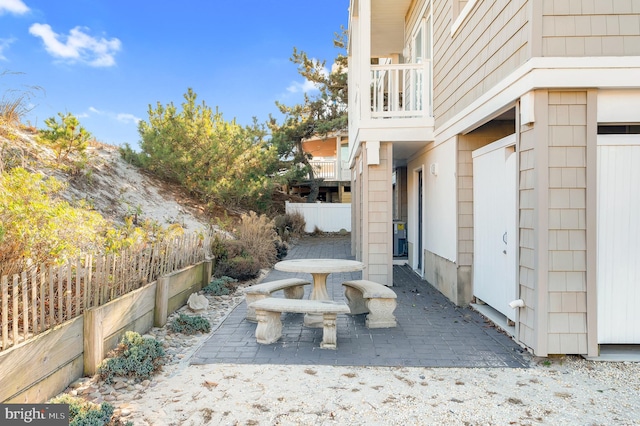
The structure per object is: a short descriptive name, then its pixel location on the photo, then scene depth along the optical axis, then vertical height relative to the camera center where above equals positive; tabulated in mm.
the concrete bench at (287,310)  4051 -1051
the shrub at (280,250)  10558 -978
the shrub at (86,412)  2420 -1277
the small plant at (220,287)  6387 -1203
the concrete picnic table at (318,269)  4846 -669
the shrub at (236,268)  7332 -990
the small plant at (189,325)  4543 -1297
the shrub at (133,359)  3236 -1253
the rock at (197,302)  5430 -1236
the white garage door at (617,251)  3609 -321
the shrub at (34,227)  3051 -106
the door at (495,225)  4375 -104
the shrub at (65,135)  9602 +2040
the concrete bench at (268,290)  4977 -979
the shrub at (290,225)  14359 -385
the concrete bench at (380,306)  4754 -1115
